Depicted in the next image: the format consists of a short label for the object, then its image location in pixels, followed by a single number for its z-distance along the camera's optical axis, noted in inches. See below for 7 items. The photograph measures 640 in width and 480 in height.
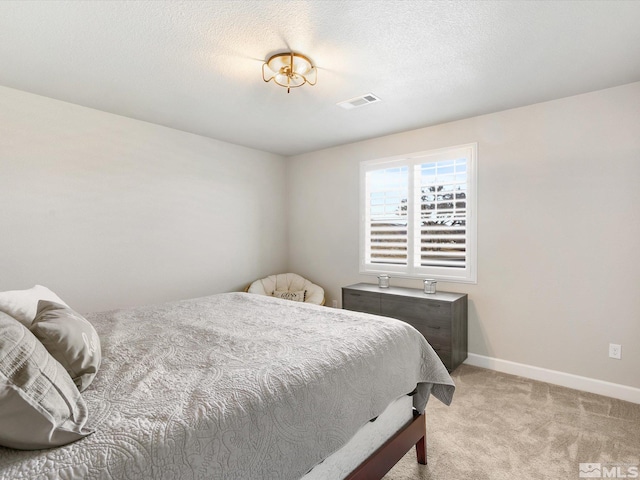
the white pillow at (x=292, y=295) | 176.4
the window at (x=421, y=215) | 138.5
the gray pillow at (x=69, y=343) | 46.8
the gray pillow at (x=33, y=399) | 33.0
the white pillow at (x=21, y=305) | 58.6
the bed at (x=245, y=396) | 36.0
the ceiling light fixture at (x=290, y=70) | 88.3
